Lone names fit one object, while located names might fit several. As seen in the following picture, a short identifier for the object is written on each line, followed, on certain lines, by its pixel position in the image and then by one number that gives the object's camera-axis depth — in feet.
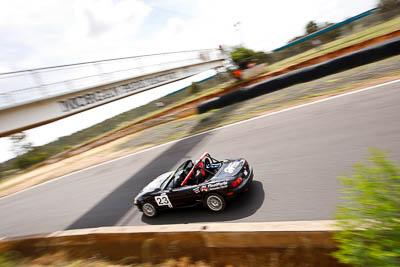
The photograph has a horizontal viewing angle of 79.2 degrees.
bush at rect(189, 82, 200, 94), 95.30
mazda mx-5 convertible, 16.85
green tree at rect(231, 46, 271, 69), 67.72
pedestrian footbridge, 38.81
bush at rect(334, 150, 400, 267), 6.40
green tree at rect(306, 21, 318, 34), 143.28
